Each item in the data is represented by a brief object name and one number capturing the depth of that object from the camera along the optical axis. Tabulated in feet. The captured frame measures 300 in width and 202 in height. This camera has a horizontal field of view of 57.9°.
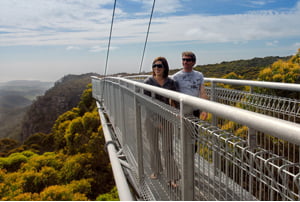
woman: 8.34
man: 14.14
